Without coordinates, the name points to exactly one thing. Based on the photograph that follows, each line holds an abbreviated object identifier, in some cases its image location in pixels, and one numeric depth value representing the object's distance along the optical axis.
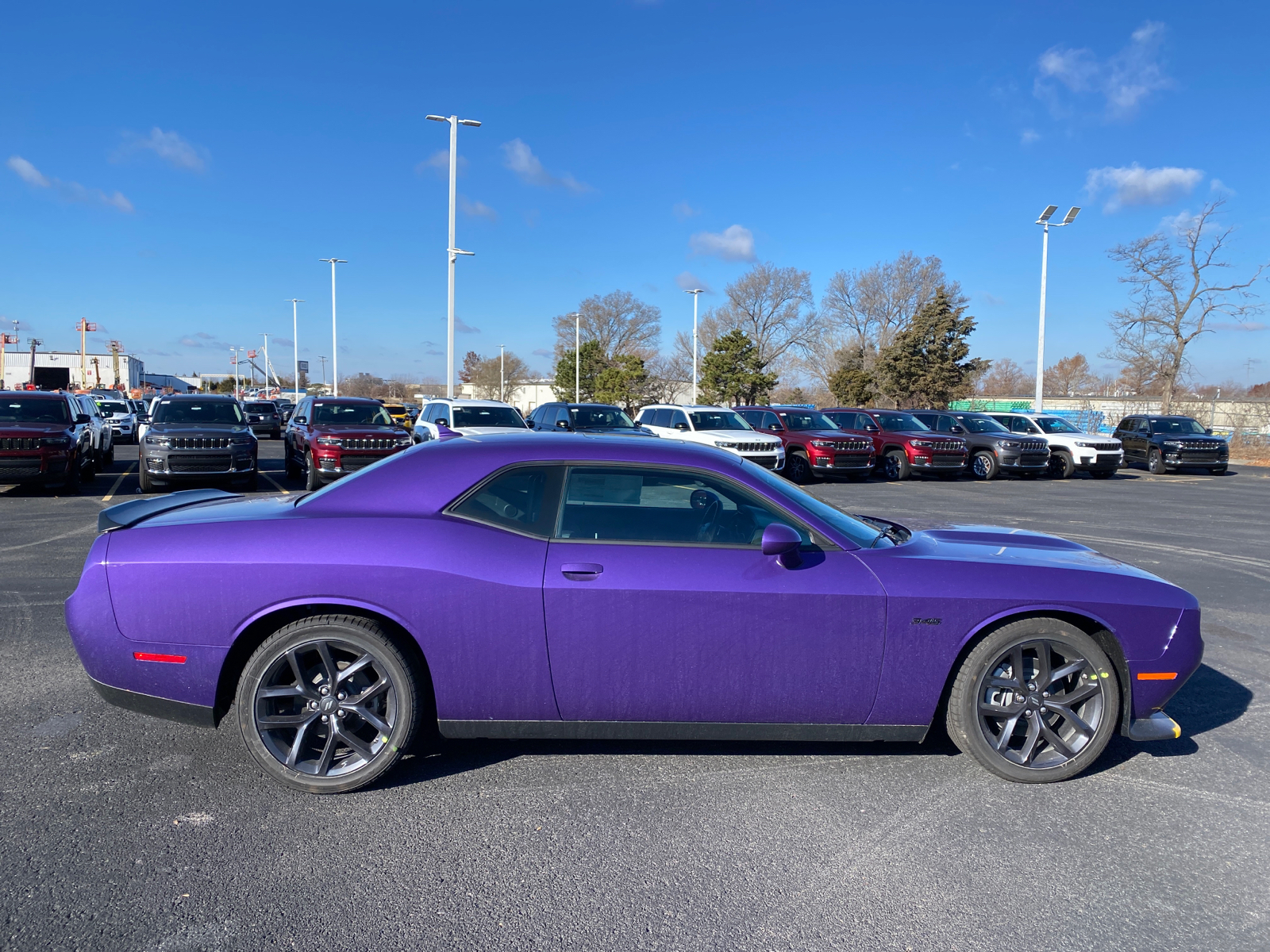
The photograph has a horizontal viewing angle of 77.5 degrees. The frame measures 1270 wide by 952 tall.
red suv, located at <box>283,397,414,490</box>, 13.09
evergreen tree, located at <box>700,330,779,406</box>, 45.19
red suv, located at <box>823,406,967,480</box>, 19.47
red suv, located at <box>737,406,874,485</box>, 18.23
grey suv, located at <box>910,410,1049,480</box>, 20.09
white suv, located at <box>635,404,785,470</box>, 17.14
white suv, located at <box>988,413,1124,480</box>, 21.02
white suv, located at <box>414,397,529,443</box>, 16.03
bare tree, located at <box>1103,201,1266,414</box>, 35.41
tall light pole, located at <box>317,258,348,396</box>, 52.91
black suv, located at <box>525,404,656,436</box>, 17.22
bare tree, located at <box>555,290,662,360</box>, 74.06
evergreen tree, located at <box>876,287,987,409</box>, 45.56
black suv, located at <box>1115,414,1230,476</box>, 23.05
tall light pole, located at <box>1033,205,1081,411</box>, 29.84
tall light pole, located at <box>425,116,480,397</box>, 26.29
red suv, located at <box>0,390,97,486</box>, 12.05
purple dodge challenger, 3.24
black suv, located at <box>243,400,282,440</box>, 33.00
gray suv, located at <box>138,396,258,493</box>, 12.59
